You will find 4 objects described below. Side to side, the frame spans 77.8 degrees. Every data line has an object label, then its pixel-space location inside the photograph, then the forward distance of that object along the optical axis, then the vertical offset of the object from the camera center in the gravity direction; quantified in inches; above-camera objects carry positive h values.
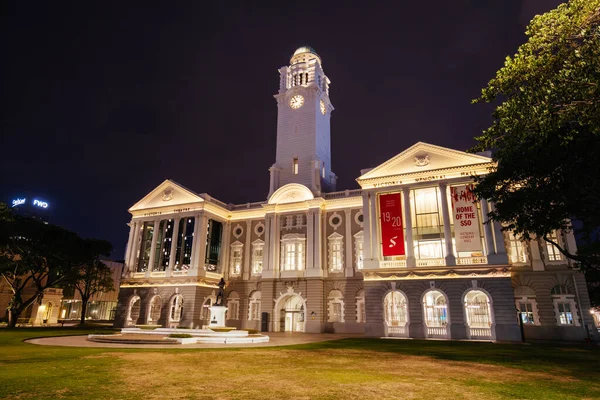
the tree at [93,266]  1744.6 +215.6
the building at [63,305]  1988.2 +24.2
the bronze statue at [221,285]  1068.4 +73.6
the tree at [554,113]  401.4 +273.0
